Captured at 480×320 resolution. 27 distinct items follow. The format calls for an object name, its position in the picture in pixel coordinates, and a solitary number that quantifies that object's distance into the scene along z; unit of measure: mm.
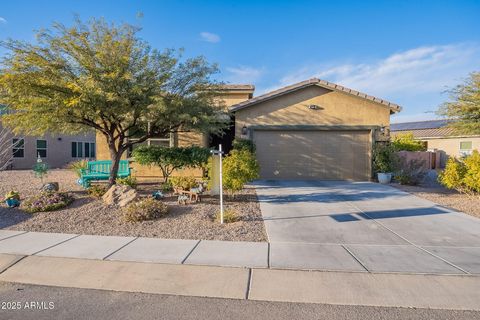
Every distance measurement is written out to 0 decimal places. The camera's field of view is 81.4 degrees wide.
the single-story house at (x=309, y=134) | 14039
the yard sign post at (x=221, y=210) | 6844
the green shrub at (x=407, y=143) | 21081
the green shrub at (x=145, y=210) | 6930
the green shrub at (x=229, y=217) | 6969
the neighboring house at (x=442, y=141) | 24836
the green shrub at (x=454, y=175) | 9812
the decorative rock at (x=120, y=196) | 8070
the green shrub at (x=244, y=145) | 12883
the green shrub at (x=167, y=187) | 10641
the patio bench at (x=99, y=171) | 10464
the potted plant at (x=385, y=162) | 13344
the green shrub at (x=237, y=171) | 8398
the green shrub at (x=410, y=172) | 12961
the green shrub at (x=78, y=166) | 12549
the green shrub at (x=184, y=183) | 9188
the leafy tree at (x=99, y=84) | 7533
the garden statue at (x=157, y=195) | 9023
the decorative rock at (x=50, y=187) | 9178
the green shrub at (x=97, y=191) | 9070
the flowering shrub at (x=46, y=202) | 7734
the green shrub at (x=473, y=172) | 9242
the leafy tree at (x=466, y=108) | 11602
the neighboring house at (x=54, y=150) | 21203
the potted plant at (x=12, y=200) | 8047
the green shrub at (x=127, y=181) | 10614
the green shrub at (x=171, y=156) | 11539
